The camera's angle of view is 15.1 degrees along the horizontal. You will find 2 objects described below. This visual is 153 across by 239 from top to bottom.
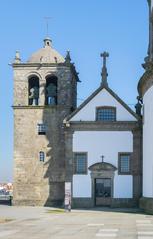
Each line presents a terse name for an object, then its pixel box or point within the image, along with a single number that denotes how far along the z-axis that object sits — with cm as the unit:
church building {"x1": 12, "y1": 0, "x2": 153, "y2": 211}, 4950
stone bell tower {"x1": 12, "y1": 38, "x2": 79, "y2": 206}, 5219
